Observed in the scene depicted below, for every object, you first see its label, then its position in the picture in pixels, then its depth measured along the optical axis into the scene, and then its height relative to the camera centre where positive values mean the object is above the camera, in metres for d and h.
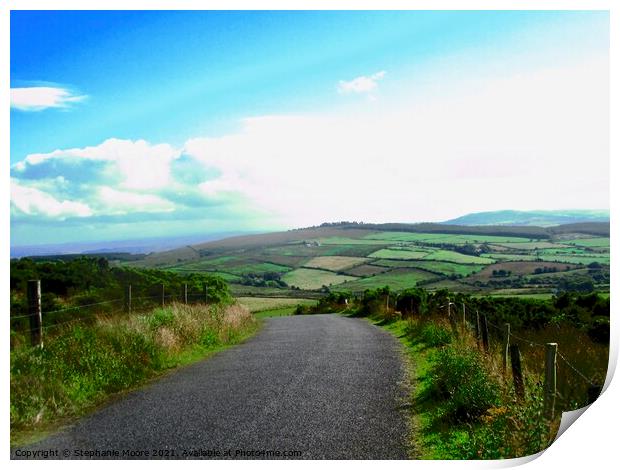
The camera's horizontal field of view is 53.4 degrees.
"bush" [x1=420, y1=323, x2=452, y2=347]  15.44 -3.09
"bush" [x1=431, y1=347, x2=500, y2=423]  8.23 -2.46
